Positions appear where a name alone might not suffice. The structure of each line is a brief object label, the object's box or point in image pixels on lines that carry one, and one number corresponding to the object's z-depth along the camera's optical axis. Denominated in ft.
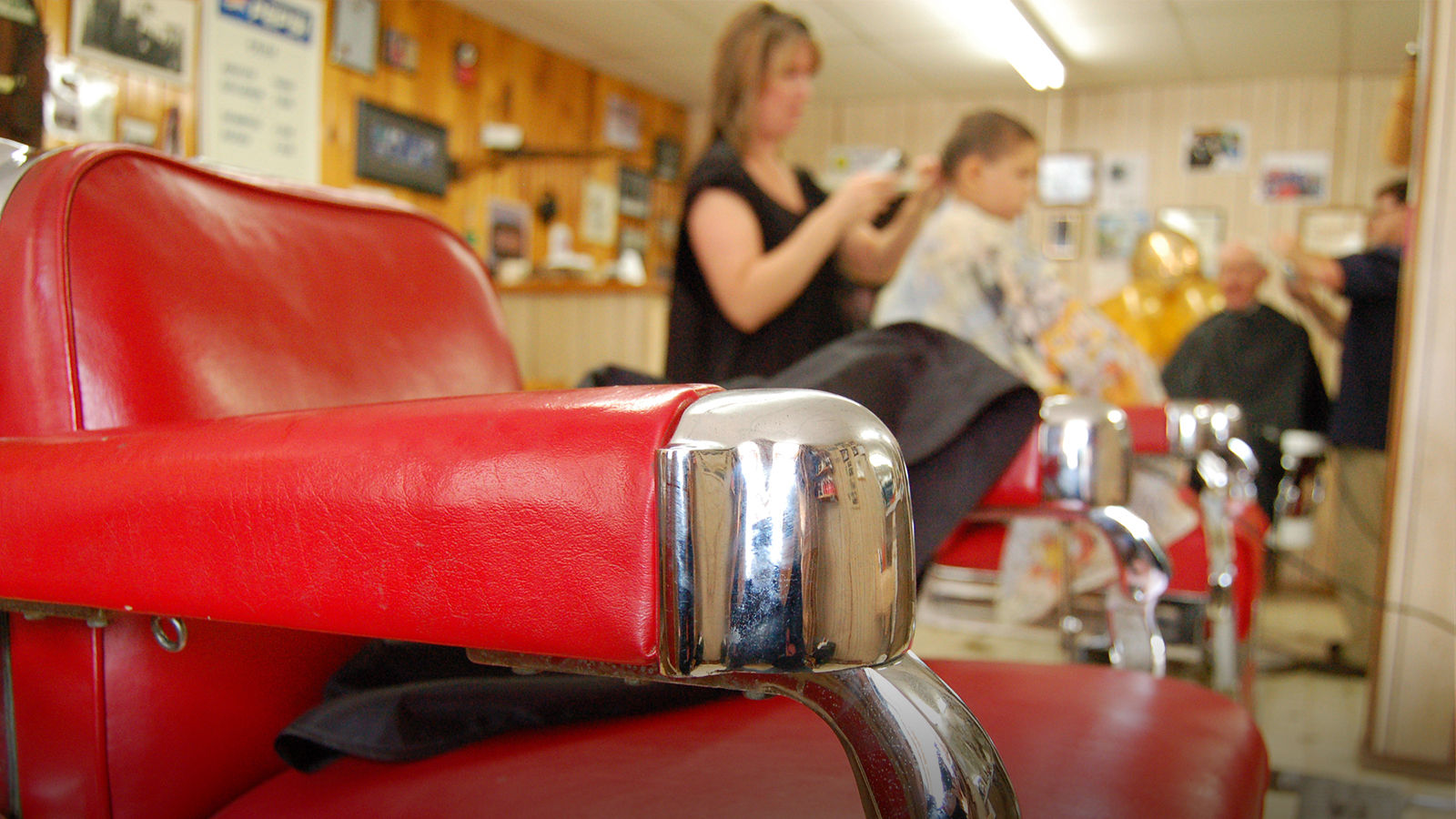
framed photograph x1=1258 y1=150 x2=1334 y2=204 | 19.26
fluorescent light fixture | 15.97
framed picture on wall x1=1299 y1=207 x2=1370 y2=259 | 18.93
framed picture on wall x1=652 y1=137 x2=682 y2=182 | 21.88
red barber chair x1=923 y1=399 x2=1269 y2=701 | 4.75
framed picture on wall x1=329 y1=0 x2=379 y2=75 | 14.30
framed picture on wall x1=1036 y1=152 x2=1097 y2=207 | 20.72
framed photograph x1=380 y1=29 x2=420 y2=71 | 15.26
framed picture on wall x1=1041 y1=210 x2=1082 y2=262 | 20.94
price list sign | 12.29
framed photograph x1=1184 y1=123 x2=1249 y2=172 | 19.81
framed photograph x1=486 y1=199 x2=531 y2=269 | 17.54
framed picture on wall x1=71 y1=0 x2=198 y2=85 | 10.59
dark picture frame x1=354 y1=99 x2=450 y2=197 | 14.88
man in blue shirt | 9.70
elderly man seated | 13.51
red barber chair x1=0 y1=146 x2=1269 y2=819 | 1.09
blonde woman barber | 5.13
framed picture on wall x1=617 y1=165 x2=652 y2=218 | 20.68
